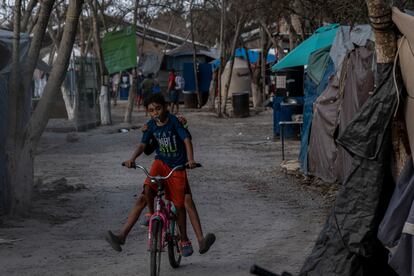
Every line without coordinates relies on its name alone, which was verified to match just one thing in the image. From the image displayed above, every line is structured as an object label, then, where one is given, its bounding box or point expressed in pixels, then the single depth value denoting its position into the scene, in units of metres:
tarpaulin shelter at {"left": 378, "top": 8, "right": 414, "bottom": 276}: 6.19
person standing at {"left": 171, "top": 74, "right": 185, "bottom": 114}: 37.53
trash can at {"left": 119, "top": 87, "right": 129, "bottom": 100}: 59.75
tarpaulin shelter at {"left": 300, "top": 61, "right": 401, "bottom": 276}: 6.68
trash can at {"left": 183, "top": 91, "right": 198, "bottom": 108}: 43.47
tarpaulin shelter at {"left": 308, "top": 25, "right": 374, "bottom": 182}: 12.73
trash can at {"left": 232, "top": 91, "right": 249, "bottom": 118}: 34.62
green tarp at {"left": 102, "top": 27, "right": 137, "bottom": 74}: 31.58
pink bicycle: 7.92
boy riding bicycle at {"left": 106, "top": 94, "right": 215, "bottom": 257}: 8.44
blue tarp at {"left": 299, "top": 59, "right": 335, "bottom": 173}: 15.35
